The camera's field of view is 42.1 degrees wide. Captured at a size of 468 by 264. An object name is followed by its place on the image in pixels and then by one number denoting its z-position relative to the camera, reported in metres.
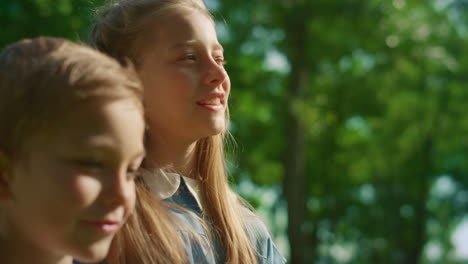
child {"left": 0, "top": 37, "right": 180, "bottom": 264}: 1.24
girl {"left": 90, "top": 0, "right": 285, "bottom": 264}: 2.09
